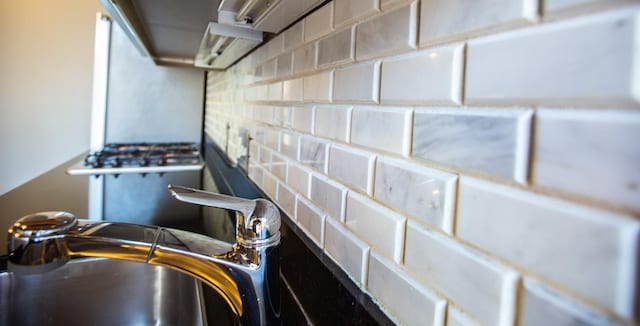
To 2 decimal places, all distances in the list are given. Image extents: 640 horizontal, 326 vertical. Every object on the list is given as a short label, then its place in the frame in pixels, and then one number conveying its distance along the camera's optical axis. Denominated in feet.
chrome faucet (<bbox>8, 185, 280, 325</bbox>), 1.69
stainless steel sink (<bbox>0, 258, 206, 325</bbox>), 2.60
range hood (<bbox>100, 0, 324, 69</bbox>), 2.39
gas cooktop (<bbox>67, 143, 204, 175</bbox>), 5.59
